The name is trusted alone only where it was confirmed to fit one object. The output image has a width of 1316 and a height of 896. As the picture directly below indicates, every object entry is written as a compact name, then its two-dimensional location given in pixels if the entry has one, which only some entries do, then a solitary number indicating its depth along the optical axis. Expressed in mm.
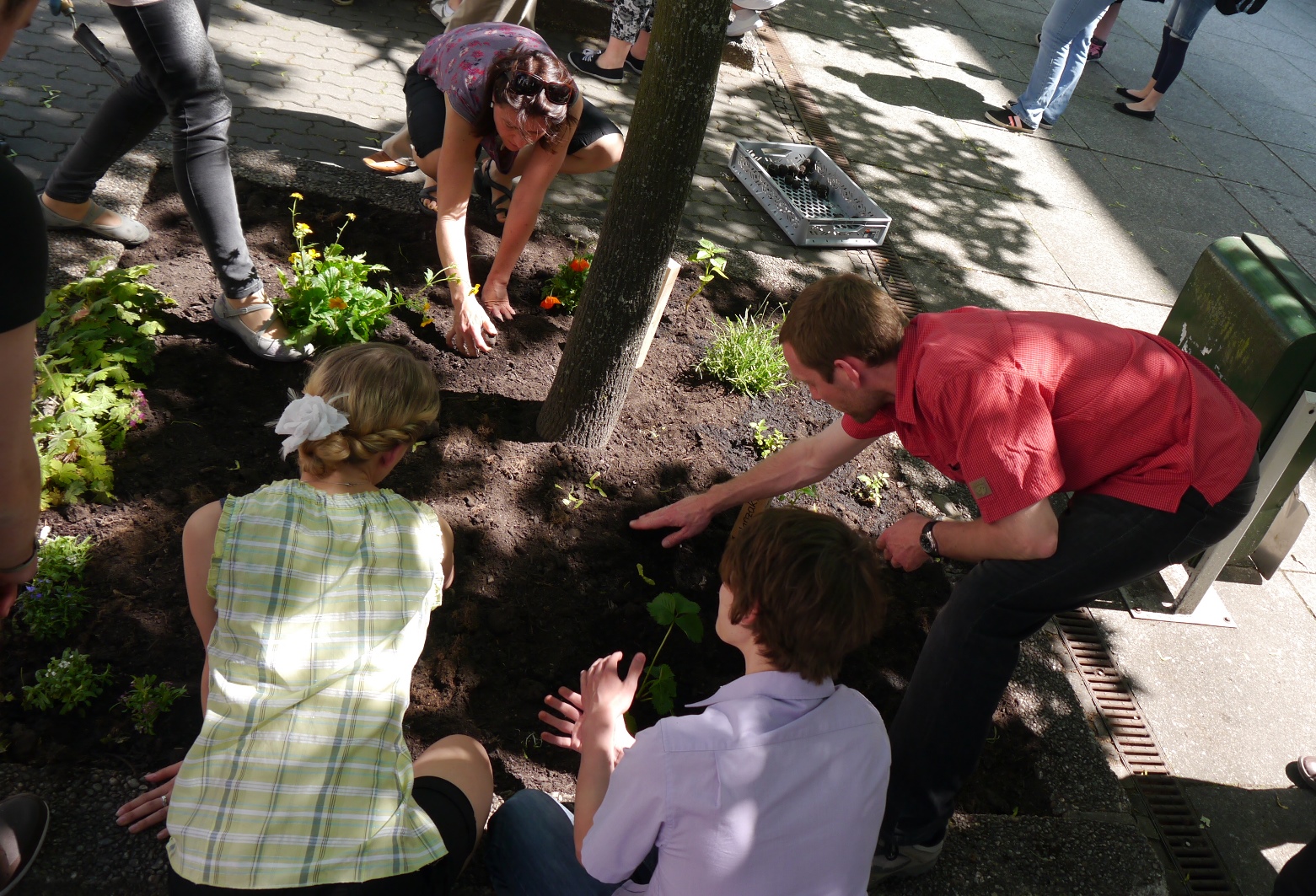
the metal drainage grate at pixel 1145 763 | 2680
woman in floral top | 3275
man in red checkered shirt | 2039
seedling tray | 4965
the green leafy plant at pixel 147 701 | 2205
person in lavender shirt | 1524
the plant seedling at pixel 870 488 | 3535
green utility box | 3148
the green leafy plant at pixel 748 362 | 3752
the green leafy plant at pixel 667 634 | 2600
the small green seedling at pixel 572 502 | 3053
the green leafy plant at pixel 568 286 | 3770
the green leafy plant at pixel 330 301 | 3168
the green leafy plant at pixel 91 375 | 2625
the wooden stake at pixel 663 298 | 3291
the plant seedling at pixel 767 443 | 3561
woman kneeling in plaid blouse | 1602
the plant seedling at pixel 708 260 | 4008
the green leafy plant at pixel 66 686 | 2201
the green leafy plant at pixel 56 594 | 2332
